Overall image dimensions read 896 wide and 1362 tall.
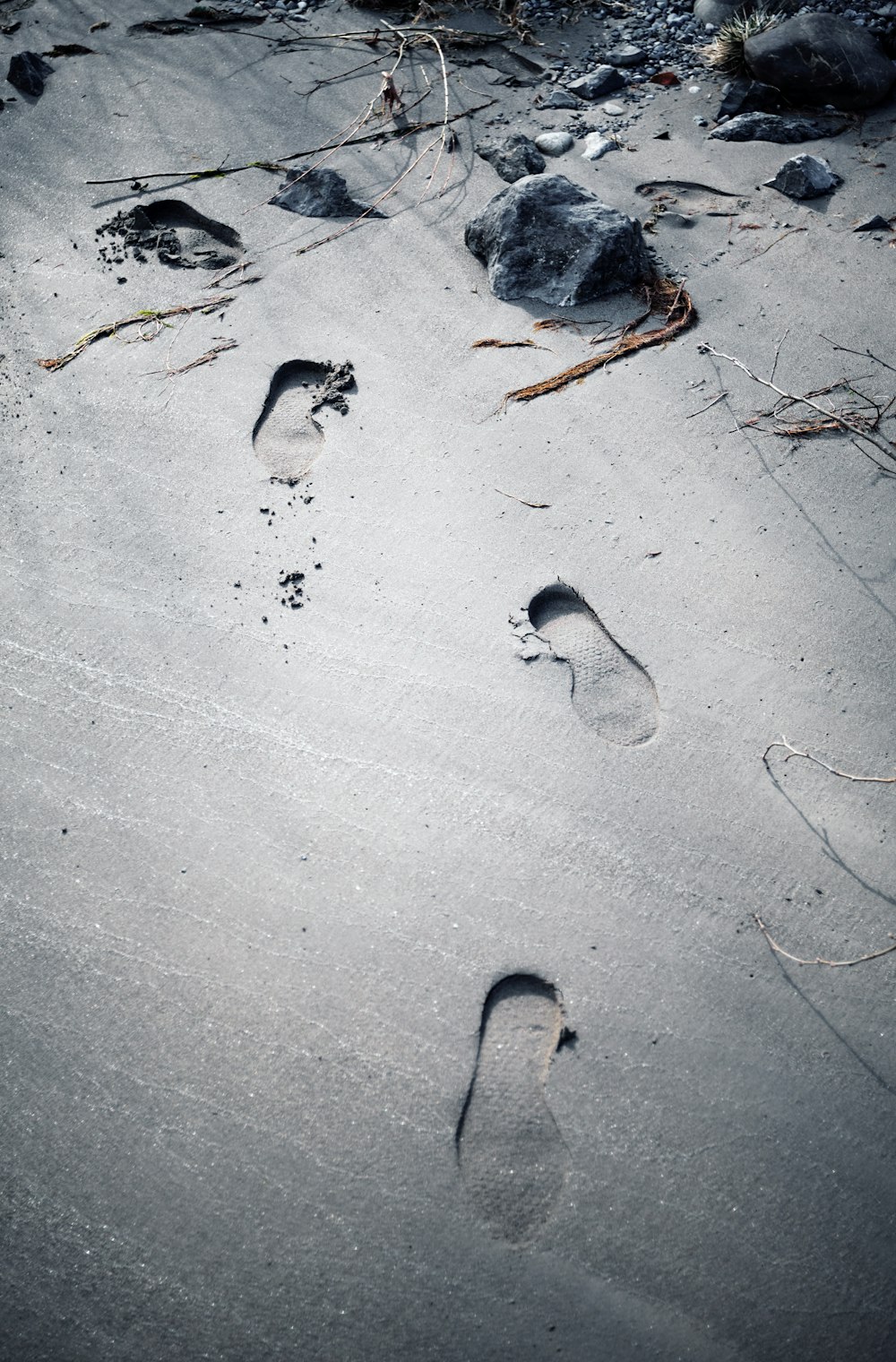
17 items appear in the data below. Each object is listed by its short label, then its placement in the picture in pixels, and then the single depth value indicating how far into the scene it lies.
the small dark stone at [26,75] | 3.35
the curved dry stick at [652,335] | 2.46
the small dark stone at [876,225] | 2.73
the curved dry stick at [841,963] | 1.63
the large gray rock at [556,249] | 2.62
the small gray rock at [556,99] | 3.24
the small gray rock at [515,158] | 2.97
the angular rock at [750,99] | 3.13
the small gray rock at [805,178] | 2.84
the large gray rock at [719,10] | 3.49
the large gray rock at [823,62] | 3.08
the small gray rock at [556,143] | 3.06
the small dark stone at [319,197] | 2.92
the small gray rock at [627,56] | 3.37
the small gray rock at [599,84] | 3.25
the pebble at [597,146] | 3.04
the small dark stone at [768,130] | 3.04
